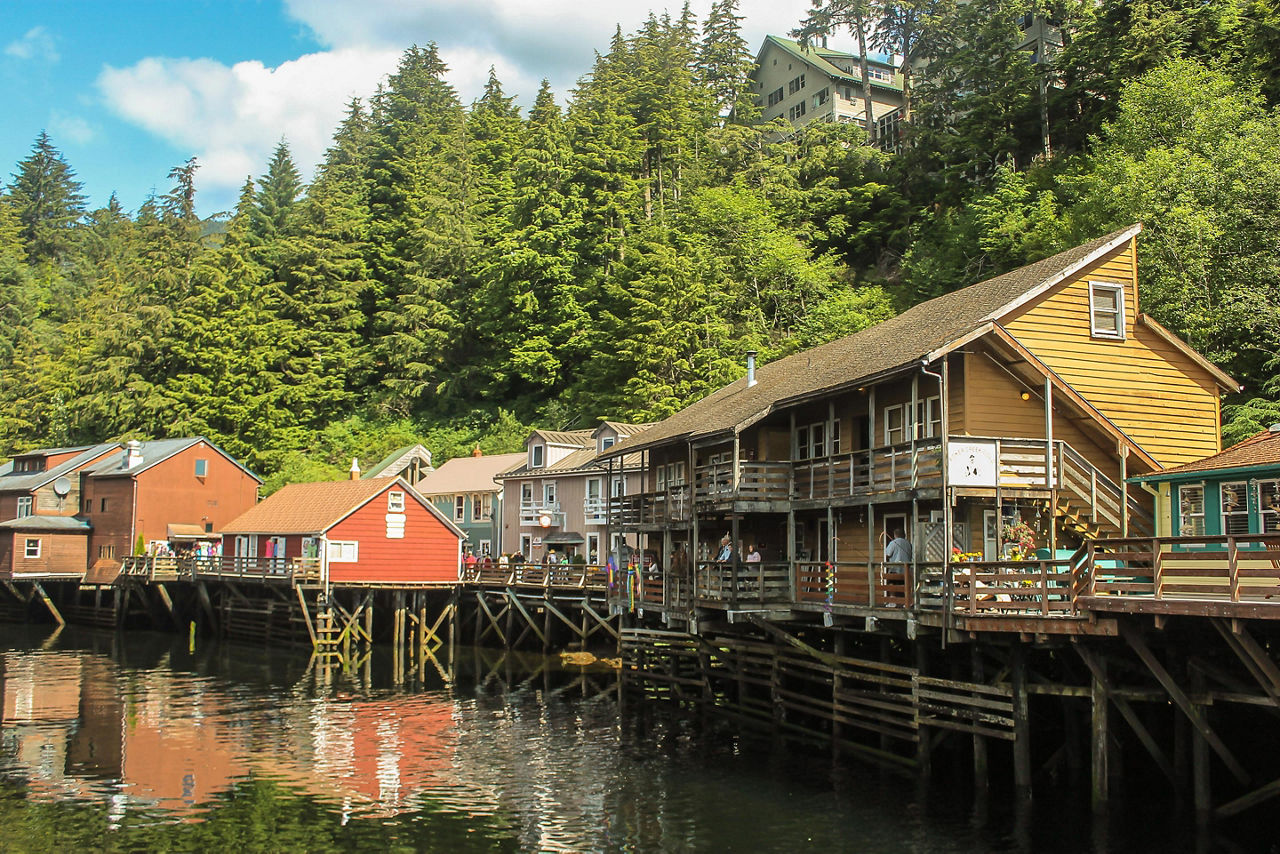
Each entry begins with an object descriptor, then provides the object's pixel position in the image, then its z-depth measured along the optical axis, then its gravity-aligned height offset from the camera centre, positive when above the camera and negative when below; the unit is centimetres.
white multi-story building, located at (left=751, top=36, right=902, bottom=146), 8706 +3697
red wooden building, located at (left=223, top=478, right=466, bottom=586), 4775 -43
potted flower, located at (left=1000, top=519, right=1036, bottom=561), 2173 -38
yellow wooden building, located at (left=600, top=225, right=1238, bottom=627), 2258 +203
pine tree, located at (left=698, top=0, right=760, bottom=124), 8656 +3829
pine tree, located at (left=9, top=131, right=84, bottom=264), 12406 +3970
